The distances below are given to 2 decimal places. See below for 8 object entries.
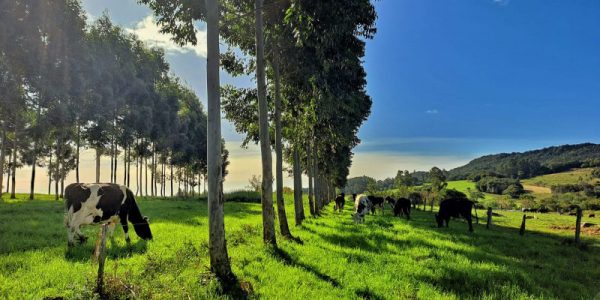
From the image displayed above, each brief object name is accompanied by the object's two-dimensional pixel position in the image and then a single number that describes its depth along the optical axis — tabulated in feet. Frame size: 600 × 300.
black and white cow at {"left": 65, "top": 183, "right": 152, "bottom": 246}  40.37
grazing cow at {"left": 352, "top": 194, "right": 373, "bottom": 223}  79.74
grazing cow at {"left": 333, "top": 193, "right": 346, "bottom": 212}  127.95
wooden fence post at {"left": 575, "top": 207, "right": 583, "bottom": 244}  67.92
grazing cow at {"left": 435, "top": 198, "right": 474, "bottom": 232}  80.69
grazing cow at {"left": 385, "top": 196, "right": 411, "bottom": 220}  107.53
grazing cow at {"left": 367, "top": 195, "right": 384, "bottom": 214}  133.69
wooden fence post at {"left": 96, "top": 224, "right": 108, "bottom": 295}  21.04
